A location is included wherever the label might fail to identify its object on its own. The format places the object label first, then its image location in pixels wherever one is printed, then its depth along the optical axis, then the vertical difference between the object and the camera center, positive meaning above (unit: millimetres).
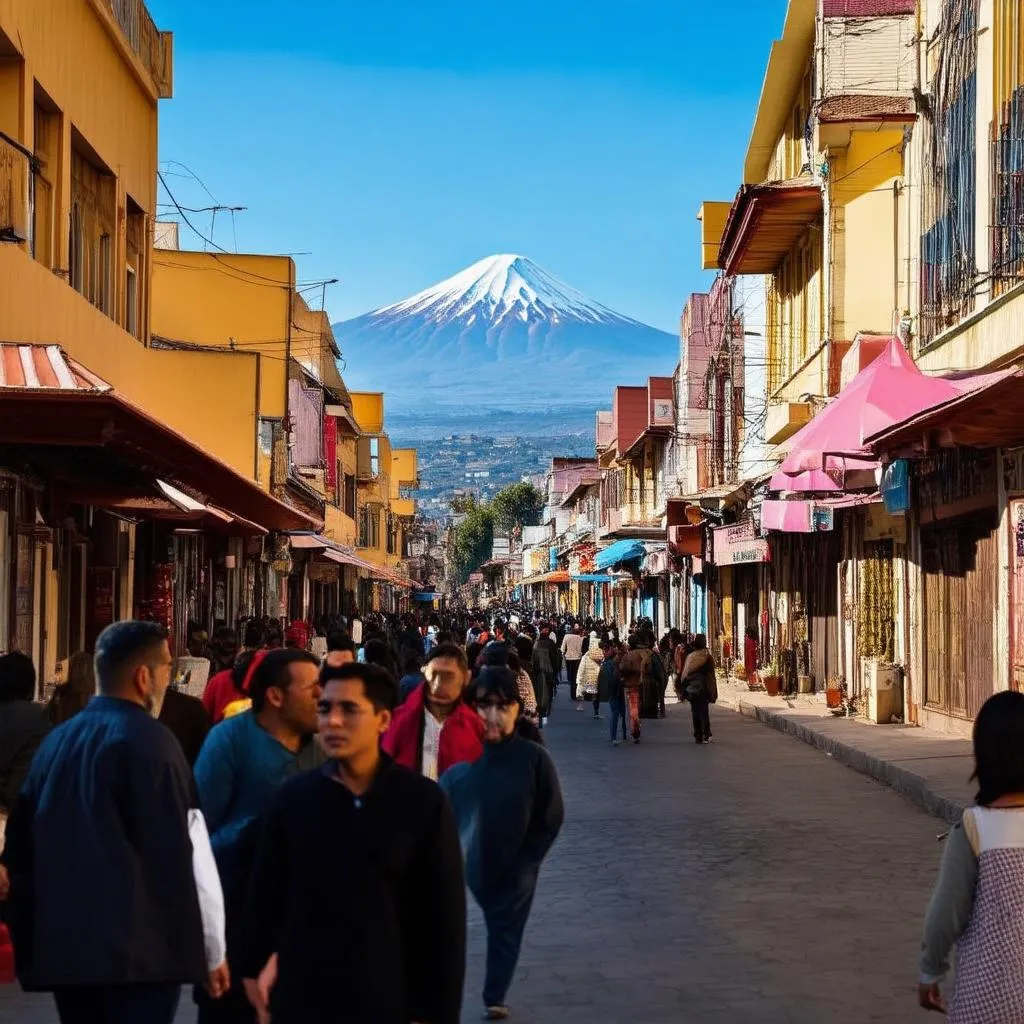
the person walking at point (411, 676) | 11241 -467
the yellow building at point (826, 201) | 21891 +6326
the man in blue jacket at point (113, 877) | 4770 -749
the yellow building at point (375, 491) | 64312 +4604
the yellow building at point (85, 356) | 12023 +2363
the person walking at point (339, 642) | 12328 -267
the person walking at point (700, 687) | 21750 -976
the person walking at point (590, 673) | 28922 -1103
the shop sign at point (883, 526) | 23248 +1144
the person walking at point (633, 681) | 22328 -948
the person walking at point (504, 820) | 7547 -921
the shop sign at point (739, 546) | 32938 +1233
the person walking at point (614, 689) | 22625 -1093
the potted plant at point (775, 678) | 31188 -1234
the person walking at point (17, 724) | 8008 -557
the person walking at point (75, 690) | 8867 -437
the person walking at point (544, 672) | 25000 -969
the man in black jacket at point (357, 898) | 4422 -746
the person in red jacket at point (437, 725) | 8500 -582
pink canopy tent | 17875 +2104
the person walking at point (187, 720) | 7742 -514
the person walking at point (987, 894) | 4867 -797
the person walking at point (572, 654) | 34656 -924
